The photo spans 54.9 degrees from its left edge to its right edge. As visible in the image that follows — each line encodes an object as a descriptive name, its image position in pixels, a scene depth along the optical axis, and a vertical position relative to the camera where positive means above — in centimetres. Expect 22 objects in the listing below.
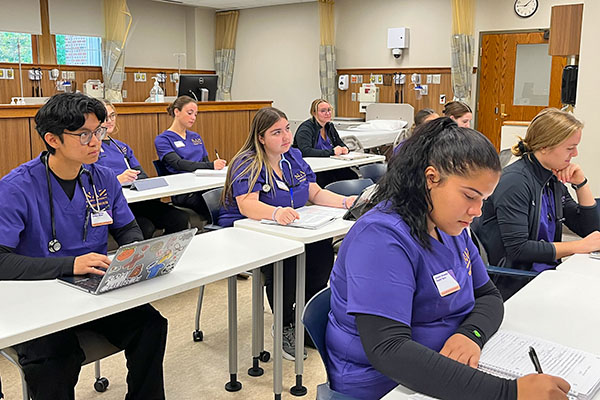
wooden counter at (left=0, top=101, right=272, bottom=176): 481 -34
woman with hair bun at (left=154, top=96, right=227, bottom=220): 468 -42
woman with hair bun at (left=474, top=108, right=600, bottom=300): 238 -46
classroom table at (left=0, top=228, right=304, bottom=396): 155 -61
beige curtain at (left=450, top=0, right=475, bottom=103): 844 +73
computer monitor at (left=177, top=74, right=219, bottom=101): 672 +9
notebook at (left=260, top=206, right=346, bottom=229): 268 -59
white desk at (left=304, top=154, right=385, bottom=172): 480 -59
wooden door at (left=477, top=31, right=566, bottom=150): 815 +15
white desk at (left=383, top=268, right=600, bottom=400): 151 -63
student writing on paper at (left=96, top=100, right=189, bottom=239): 407 -80
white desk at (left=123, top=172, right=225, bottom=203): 345 -59
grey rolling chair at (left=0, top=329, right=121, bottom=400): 189 -84
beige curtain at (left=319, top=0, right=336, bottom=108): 986 +86
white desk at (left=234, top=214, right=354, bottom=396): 250 -62
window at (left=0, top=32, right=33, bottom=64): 915 +74
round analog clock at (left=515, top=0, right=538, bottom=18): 809 +121
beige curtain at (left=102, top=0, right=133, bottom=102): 955 +76
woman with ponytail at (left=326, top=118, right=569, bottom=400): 121 -43
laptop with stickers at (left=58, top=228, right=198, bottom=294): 169 -52
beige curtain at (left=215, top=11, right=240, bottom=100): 1131 +88
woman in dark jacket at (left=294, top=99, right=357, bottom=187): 540 -45
